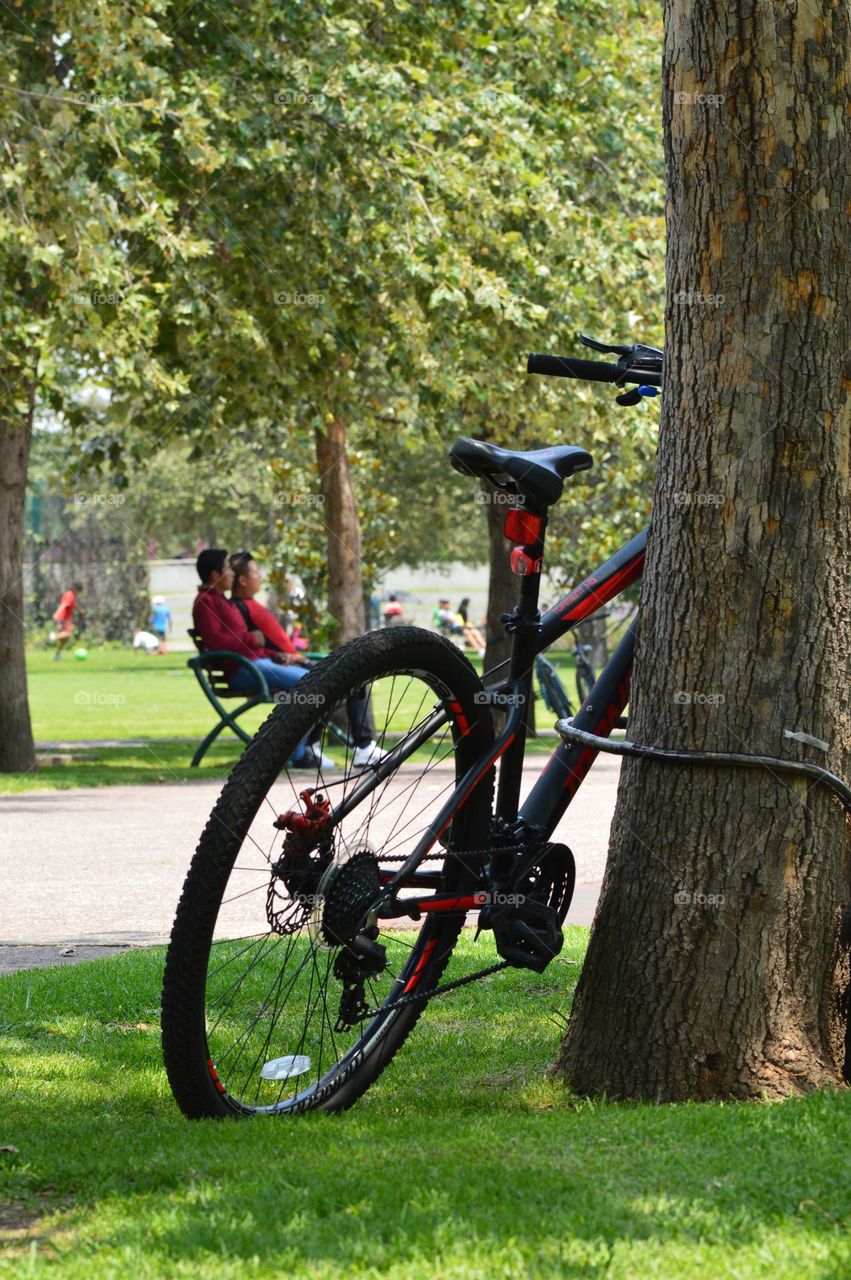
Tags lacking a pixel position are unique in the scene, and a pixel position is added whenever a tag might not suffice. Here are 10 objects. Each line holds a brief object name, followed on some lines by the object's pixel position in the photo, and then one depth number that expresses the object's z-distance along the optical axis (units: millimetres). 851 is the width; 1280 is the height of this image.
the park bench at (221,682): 13125
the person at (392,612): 49719
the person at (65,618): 43938
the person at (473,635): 44781
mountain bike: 3586
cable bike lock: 3805
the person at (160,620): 49781
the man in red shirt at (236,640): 13414
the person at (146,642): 47375
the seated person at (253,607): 13836
